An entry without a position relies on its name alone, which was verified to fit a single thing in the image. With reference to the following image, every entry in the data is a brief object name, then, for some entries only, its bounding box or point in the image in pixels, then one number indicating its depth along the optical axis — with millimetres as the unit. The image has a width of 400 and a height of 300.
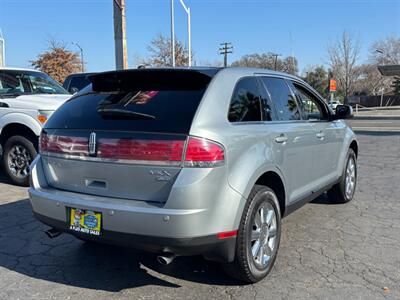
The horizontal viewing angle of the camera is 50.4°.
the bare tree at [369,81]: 77306
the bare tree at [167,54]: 41438
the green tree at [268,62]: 74562
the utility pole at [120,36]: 11375
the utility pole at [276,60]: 76225
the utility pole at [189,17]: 24891
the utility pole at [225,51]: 59531
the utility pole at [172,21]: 24453
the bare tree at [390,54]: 73688
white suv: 6895
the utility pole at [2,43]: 26602
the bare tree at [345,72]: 66312
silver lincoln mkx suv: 2967
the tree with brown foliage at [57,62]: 51138
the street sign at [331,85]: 49825
